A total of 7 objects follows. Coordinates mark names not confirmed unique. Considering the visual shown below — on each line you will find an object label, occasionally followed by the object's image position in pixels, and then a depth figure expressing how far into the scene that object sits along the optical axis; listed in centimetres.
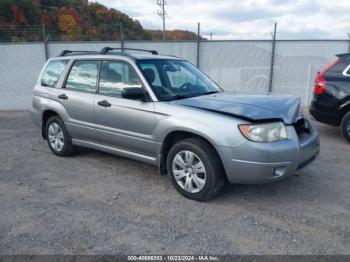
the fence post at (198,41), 1126
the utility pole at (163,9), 4108
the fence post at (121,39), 1112
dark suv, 625
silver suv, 354
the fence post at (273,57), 1095
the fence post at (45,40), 1055
